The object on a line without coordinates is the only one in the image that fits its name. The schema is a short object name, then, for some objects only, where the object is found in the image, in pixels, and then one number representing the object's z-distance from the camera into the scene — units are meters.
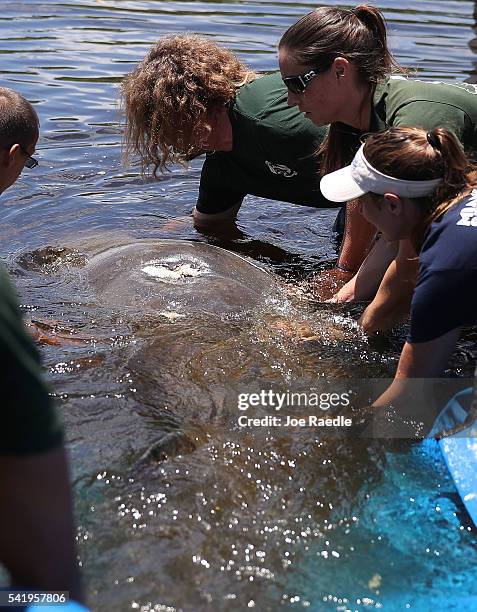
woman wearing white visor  2.90
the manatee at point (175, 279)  4.38
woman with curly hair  4.46
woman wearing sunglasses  3.83
